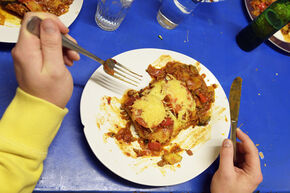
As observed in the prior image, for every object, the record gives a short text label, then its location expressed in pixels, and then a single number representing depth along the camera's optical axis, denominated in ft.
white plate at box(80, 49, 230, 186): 1.67
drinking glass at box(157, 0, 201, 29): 2.15
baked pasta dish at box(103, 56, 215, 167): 1.77
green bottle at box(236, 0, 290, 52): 2.15
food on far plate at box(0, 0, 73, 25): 1.87
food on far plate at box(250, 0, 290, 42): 2.40
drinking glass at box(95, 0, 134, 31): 2.01
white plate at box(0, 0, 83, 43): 1.79
